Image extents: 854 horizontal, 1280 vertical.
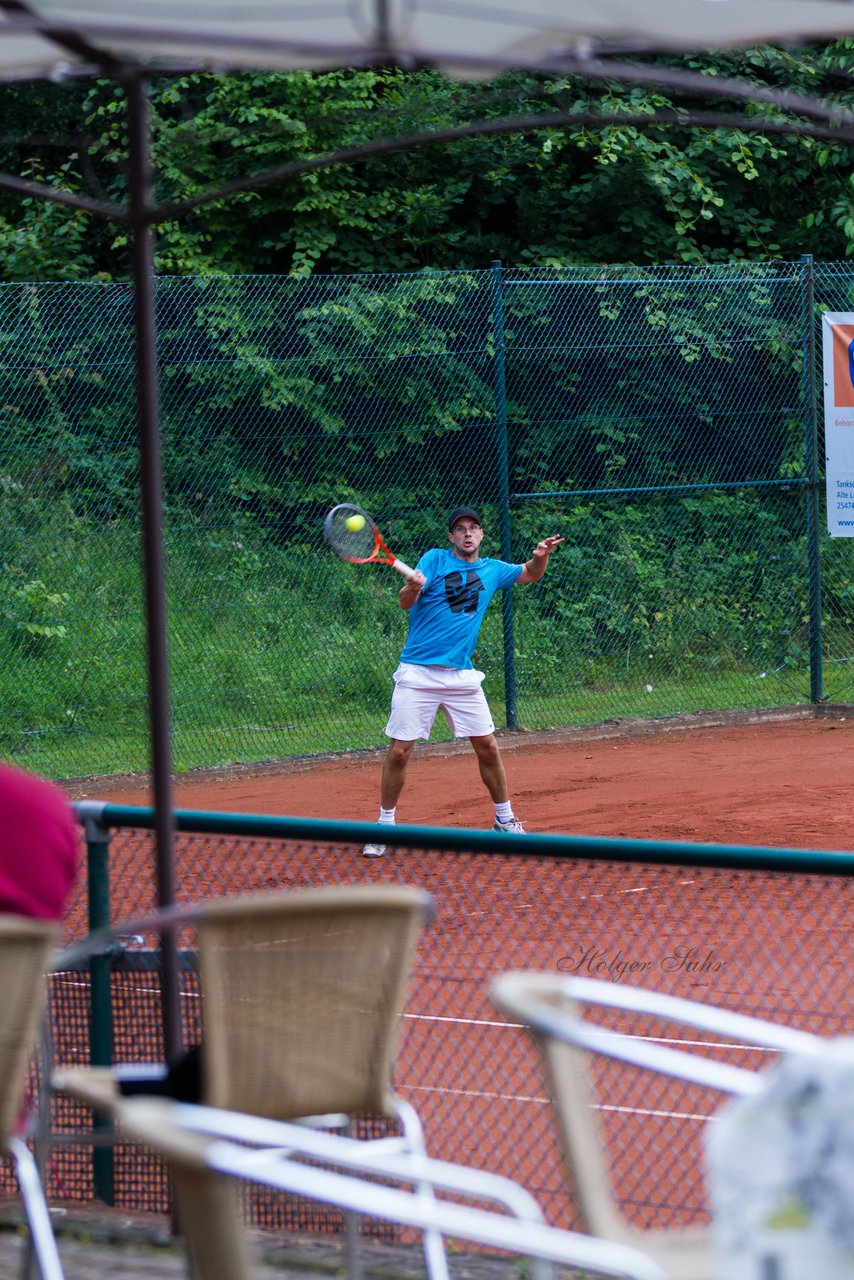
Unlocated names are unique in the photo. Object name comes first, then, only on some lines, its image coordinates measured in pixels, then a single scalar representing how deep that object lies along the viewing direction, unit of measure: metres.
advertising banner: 26.70
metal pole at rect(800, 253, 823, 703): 28.28
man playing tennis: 19.14
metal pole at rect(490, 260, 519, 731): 25.98
